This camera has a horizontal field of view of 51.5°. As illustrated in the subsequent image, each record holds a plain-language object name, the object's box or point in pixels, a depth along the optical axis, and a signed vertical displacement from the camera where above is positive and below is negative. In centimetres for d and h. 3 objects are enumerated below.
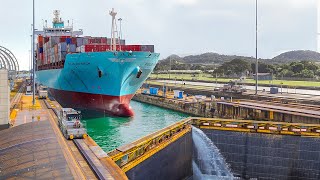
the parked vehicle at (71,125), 2130 -312
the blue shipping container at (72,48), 5442 +514
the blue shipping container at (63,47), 5547 +539
